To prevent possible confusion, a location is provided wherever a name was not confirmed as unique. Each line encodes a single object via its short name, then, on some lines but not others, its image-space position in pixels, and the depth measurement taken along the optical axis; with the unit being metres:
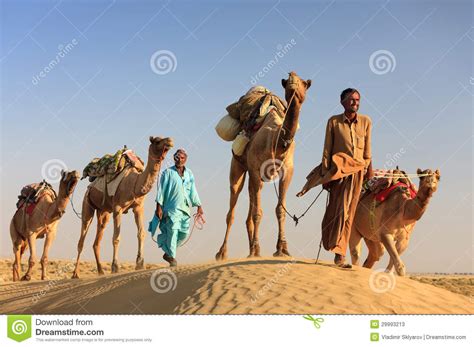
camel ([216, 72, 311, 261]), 11.66
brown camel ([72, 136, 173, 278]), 15.77
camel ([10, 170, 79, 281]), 19.72
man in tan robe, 10.25
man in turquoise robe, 14.63
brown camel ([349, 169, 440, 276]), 13.70
